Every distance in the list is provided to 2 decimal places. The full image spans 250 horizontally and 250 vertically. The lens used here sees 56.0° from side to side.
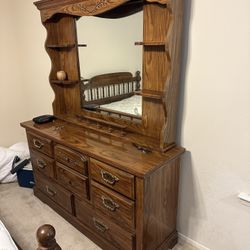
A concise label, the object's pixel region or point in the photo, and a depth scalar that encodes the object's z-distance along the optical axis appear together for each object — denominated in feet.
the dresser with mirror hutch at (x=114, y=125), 4.66
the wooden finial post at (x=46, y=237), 2.54
